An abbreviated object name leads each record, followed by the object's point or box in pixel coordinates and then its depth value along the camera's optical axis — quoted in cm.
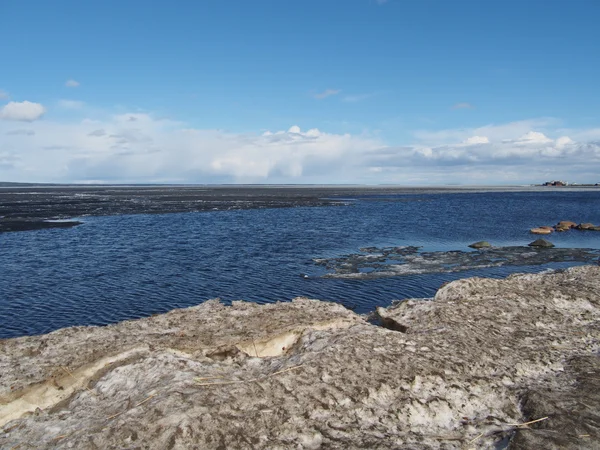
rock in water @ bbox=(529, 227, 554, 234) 5488
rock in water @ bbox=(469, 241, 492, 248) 4347
